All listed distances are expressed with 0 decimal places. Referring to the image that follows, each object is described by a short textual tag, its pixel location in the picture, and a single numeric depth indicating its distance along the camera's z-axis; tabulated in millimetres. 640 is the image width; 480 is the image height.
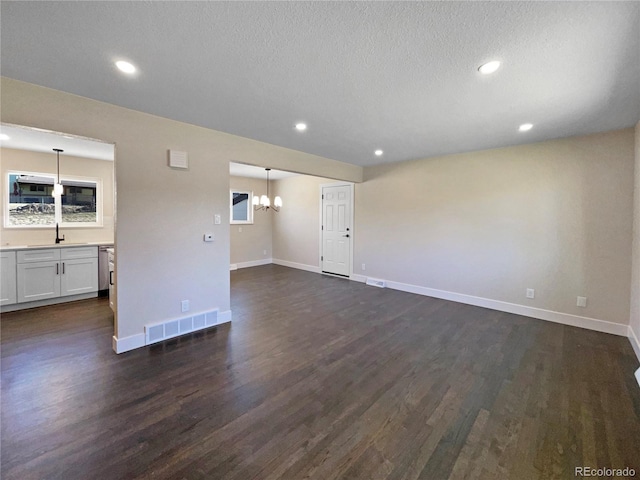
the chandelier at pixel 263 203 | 6809
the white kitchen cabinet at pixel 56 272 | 3886
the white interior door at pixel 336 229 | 6262
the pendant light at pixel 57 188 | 4438
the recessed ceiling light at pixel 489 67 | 1867
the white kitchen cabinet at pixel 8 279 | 3708
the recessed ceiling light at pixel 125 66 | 1908
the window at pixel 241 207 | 7523
